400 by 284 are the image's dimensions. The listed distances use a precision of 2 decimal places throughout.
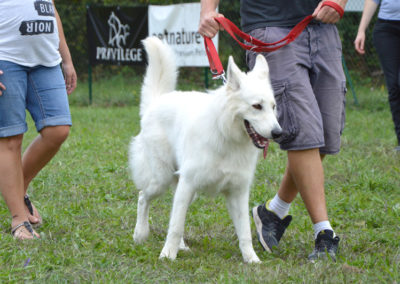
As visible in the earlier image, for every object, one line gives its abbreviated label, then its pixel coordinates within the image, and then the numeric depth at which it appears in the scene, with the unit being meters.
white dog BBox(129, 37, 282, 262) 5.94
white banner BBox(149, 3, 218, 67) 20.06
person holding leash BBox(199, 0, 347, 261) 6.17
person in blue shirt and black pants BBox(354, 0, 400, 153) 11.32
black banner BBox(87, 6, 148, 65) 21.92
